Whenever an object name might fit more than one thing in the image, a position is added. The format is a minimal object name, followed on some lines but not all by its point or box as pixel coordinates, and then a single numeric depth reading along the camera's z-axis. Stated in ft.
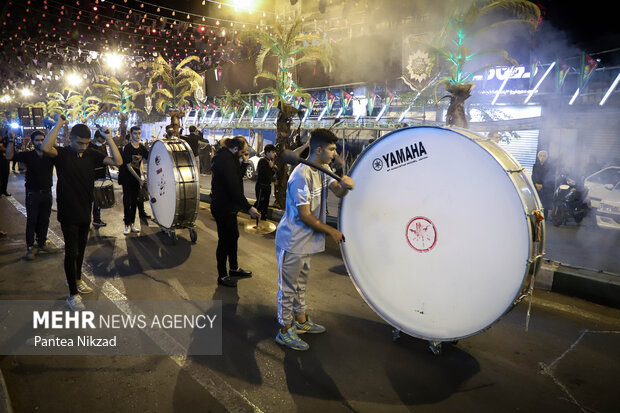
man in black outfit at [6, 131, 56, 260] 21.95
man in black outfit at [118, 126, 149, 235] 27.09
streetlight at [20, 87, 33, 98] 170.60
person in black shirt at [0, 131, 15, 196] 38.14
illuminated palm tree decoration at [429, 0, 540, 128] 28.02
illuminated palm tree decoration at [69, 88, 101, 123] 128.30
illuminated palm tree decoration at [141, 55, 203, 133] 65.72
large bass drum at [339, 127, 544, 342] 9.28
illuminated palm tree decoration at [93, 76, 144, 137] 82.33
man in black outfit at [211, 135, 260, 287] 18.10
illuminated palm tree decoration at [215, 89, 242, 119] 86.69
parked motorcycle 35.06
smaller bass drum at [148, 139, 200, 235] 23.97
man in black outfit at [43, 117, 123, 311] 15.42
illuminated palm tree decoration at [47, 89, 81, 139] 127.19
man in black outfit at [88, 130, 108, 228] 27.17
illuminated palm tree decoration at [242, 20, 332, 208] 37.22
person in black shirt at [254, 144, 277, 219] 32.37
